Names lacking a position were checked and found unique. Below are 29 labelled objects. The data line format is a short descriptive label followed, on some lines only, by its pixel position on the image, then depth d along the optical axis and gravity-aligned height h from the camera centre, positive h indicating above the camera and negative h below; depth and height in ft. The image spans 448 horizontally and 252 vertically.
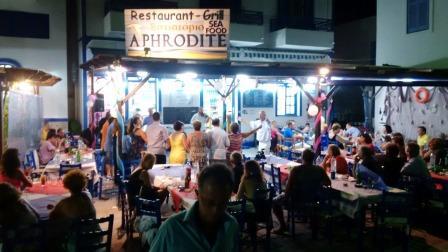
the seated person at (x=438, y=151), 29.89 -3.15
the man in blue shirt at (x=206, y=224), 7.31 -2.09
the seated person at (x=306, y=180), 23.73 -4.11
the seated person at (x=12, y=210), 15.40 -3.80
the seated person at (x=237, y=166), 24.71 -3.49
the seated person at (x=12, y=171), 22.02 -3.35
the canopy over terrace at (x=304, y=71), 29.14 +2.73
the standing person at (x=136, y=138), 36.29 -2.74
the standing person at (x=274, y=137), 49.37 -3.59
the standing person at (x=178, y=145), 33.04 -3.01
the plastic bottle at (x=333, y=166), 27.69 -3.91
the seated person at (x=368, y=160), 25.27 -3.23
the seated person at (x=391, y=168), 25.98 -3.77
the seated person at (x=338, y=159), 27.68 -3.45
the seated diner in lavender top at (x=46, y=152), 33.55 -3.61
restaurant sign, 33.50 +5.87
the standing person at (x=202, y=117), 51.11 -1.30
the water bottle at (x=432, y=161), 30.00 -3.91
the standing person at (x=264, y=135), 43.98 -3.00
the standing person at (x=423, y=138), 38.86 -2.94
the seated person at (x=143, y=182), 21.67 -3.95
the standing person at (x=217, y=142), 33.01 -2.78
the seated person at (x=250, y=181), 21.86 -3.86
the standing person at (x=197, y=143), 32.30 -2.81
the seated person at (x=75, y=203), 16.51 -3.79
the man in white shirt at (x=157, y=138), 33.71 -2.51
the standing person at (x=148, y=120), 47.97 -1.56
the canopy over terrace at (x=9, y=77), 31.22 +2.23
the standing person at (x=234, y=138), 35.06 -2.62
